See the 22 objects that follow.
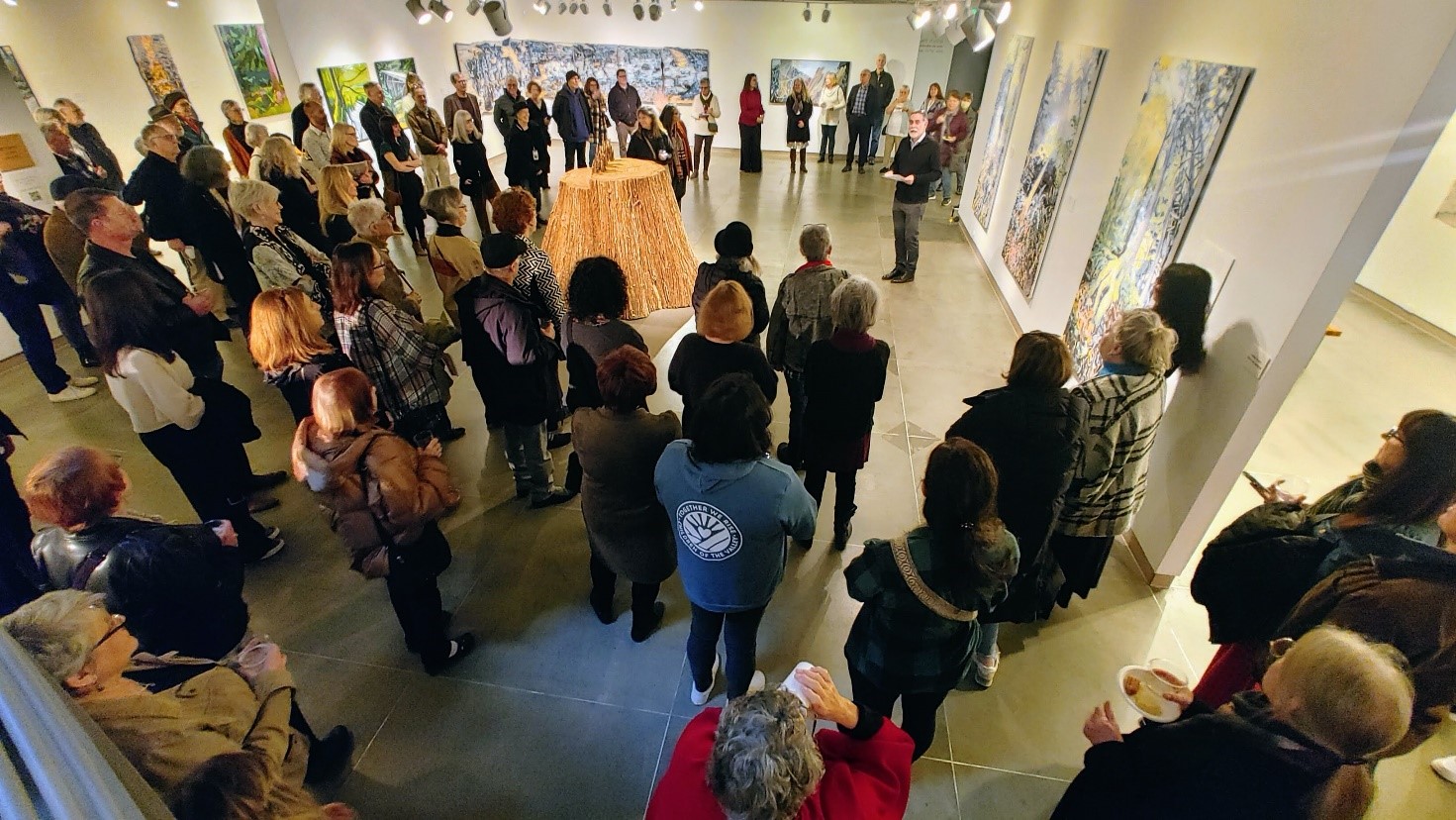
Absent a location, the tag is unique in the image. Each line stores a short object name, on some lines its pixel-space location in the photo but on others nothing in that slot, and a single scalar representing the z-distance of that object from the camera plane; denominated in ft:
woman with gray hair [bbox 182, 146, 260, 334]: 11.67
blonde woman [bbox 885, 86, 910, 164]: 34.24
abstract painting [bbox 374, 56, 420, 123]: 29.17
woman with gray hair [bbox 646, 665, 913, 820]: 3.33
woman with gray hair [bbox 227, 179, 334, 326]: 10.19
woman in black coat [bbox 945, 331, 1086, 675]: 6.53
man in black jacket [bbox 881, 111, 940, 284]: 19.38
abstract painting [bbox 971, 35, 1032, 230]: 21.33
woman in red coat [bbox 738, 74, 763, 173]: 33.47
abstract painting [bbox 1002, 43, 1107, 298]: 15.23
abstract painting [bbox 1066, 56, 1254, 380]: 9.52
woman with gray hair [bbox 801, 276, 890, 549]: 8.11
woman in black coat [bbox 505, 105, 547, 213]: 24.93
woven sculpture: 16.61
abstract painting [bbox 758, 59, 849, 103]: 38.14
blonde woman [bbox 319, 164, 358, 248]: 14.53
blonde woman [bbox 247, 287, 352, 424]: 8.42
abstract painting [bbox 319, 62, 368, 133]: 25.80
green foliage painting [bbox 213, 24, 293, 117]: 22.15
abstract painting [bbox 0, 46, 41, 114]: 14.71
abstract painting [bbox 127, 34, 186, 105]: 18.48
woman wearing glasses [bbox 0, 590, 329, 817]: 3.67
